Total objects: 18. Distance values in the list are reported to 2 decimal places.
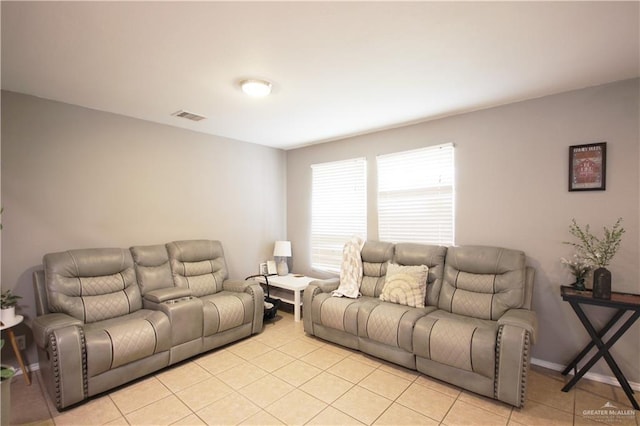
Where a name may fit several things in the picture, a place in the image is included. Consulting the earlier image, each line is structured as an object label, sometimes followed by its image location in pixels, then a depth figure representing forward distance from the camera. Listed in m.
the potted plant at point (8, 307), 2.45
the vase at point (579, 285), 2.55
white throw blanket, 3.57
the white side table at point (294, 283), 4.09
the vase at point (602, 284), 2.34
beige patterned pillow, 3.14
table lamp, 4.71
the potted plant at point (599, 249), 2.35
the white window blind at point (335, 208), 4.29
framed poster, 2.62
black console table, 2.26
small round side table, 2.54
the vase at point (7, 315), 2.44
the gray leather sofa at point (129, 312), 2.30
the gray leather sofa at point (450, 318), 2.29
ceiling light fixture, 2.55
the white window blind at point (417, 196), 3.50
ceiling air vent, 3.35
